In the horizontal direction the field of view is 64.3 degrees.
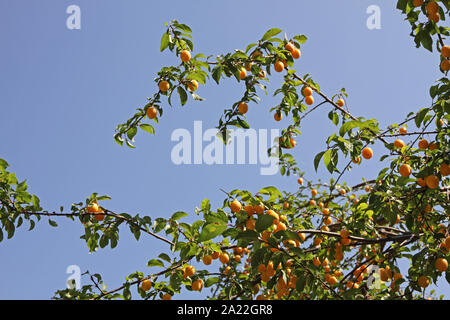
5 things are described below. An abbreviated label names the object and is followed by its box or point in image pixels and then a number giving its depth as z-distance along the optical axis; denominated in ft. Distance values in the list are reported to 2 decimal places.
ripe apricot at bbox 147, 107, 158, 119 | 11.03
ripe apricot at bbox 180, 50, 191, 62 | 10.80
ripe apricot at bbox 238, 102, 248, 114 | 11.50
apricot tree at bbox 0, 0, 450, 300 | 7.96
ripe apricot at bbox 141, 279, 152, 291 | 9.44
